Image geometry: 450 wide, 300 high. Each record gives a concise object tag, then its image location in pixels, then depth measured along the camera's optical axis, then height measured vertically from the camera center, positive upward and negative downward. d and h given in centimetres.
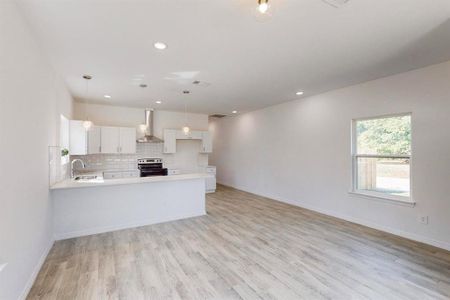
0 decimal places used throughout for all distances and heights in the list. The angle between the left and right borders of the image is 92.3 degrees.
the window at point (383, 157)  374 -13
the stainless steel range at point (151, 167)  636 -49
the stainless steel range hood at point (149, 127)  649 +73
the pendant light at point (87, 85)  376 +131
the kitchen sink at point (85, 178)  409 -55
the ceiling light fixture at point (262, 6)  172 +116
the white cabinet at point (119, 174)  589 -65
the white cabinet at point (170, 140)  675 +34
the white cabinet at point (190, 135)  701 +52
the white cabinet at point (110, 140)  555 +30
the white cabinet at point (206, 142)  746 +30
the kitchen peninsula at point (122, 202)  359 -98
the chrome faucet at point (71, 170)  503 -45
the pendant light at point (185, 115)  486 +123
